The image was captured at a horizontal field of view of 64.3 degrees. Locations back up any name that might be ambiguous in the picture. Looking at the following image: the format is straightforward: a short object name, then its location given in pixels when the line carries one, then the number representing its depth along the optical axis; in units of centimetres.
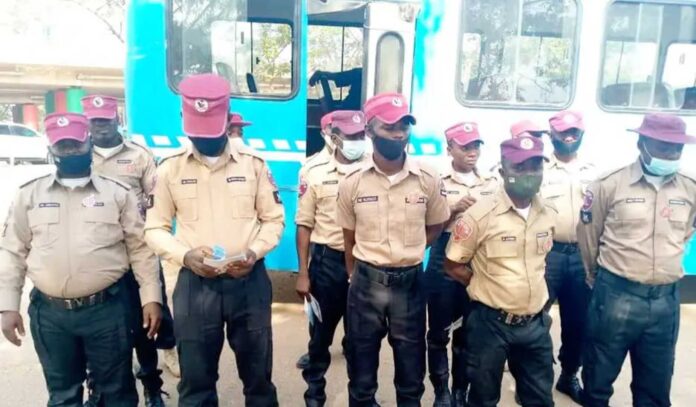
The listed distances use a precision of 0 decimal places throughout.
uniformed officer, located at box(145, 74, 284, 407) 246
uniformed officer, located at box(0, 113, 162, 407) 249
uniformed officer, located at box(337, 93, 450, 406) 271
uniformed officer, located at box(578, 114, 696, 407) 272
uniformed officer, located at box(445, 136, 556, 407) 256
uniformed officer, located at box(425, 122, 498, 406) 324
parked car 1791
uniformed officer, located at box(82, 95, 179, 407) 342
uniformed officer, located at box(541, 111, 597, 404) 330
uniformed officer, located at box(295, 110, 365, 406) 324
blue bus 420
